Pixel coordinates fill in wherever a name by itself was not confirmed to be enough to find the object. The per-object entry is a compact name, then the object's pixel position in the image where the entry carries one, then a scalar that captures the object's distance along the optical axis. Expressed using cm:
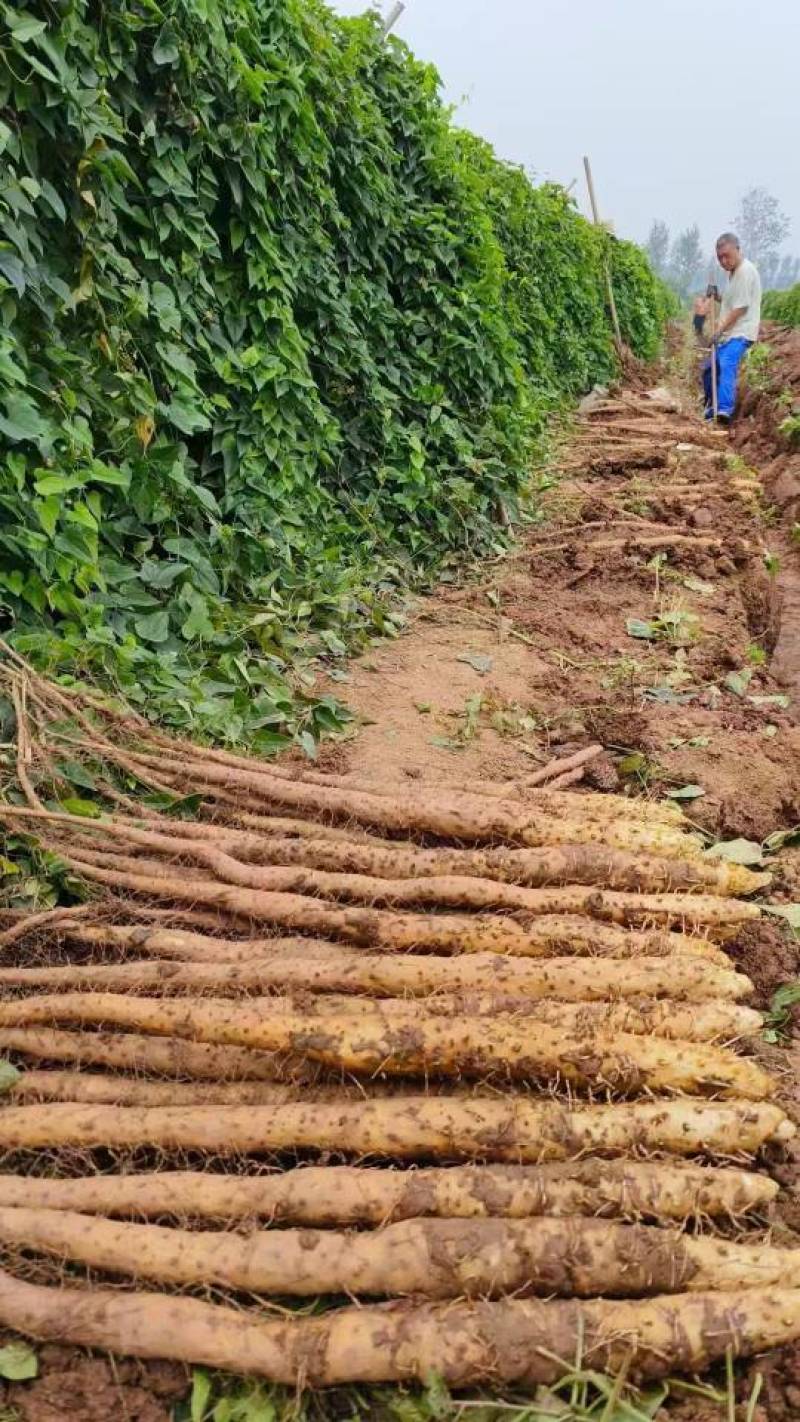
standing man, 1060
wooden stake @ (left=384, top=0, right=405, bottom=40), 589
